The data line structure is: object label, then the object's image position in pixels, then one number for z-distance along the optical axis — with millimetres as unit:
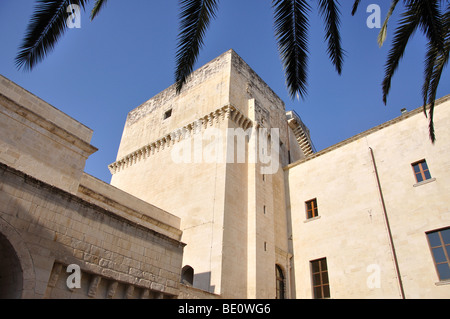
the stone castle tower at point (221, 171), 14250
